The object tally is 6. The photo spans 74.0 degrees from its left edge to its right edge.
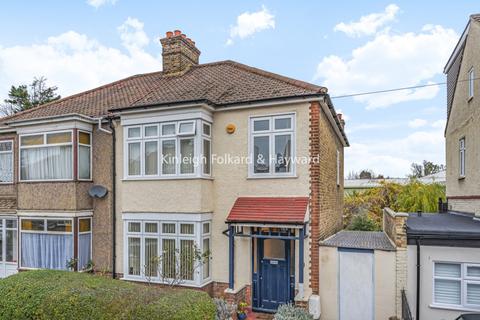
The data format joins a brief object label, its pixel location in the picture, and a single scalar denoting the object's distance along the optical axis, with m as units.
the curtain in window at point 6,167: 12.84
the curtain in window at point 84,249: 11.06
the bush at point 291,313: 7.41
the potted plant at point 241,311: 8.48
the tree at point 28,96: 32.41
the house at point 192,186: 9.03
